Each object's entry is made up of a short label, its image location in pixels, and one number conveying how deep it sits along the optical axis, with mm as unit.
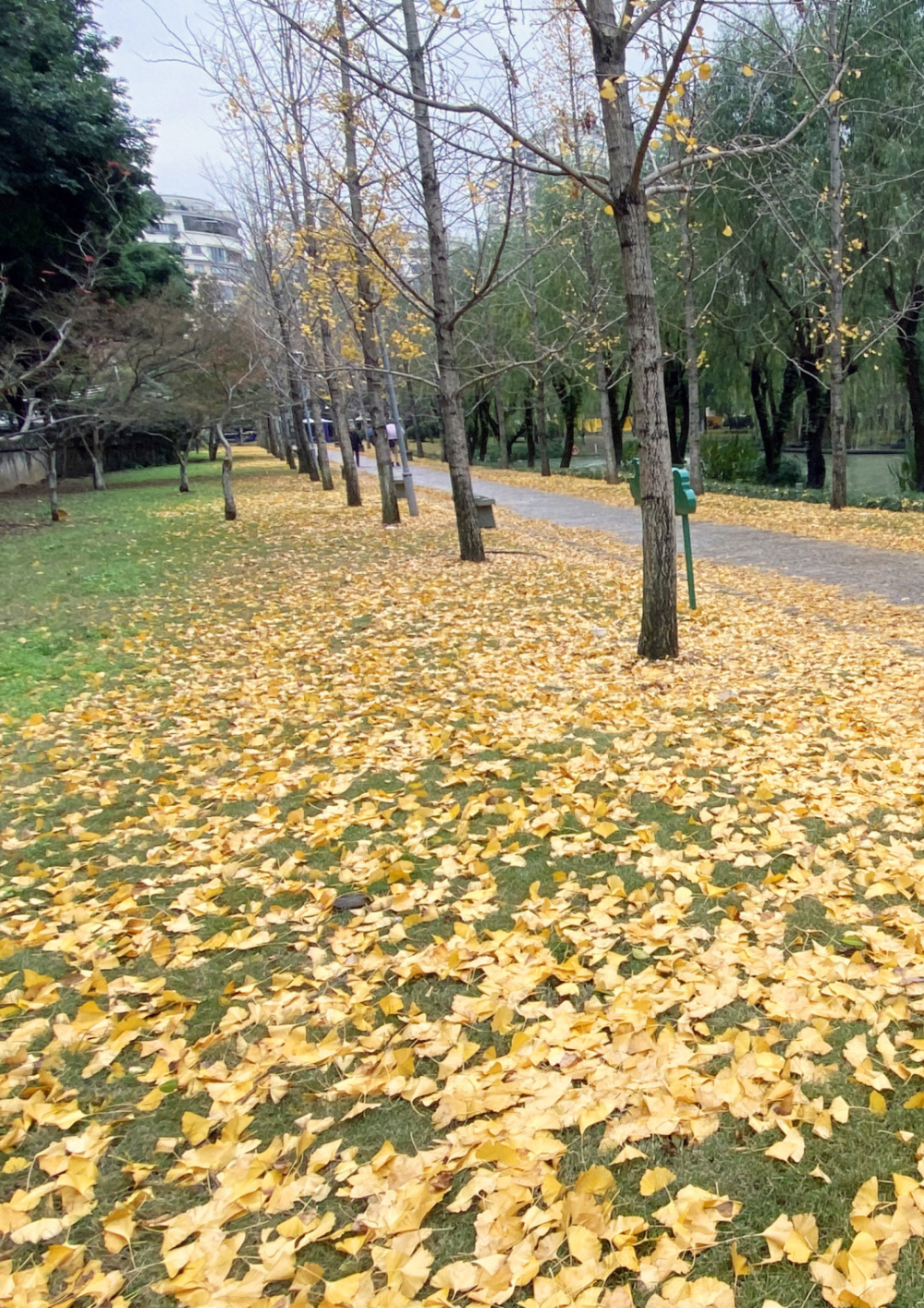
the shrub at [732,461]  24703
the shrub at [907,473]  19516
